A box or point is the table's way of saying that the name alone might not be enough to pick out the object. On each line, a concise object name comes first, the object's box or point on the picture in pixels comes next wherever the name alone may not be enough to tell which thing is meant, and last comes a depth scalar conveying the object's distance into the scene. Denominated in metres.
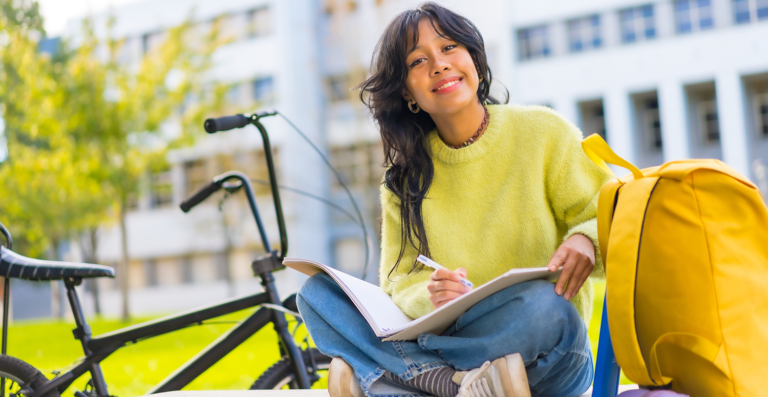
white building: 14.23
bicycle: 2.09
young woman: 1.23
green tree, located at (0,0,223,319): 9.46
